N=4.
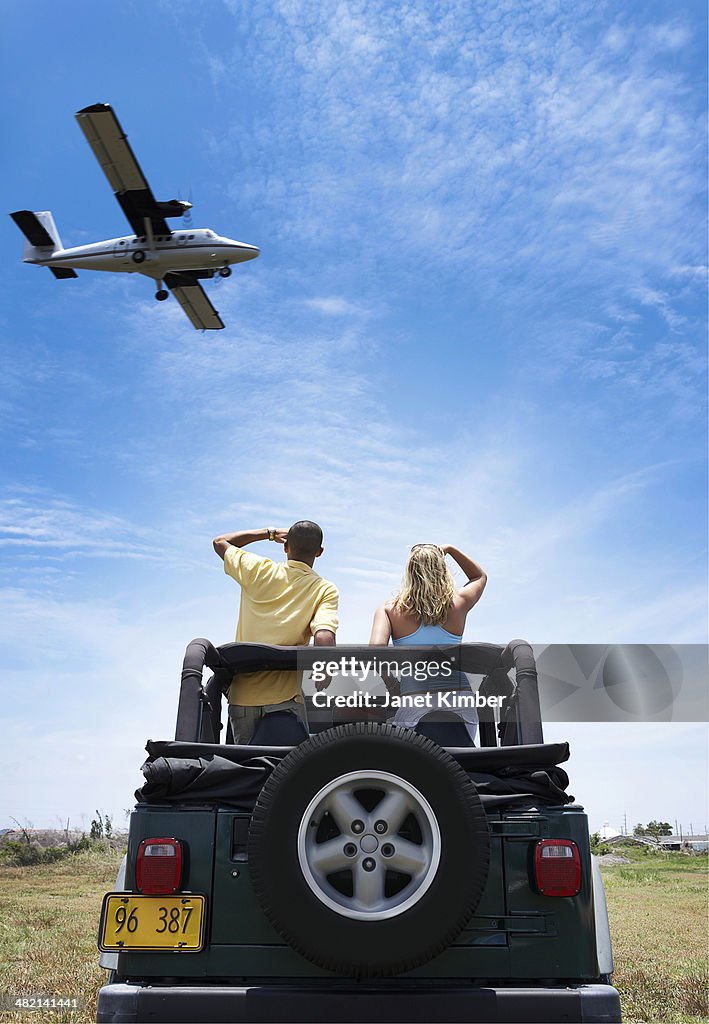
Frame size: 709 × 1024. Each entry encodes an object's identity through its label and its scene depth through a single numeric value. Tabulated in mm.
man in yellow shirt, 4578
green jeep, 3100
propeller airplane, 36375
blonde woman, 4718
